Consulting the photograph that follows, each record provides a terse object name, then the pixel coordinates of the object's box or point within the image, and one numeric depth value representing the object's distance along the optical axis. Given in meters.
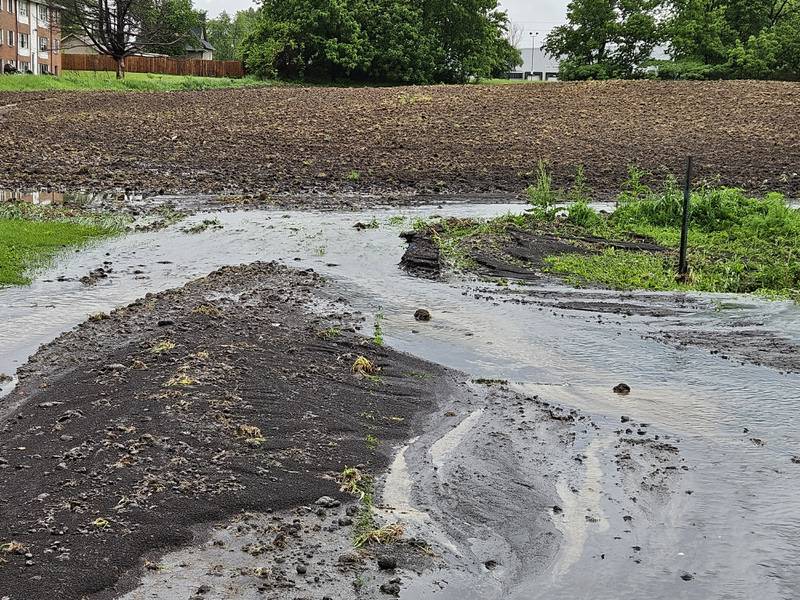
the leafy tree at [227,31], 122.47
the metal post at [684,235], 12.68
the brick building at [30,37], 70.19
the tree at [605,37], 59.91
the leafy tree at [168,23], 74.12
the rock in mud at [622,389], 8.65
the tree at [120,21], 62.16
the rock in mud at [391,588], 5.17
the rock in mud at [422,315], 10.95
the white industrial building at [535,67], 117.50
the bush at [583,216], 16.17
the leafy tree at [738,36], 54.22
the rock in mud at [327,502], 6.02
